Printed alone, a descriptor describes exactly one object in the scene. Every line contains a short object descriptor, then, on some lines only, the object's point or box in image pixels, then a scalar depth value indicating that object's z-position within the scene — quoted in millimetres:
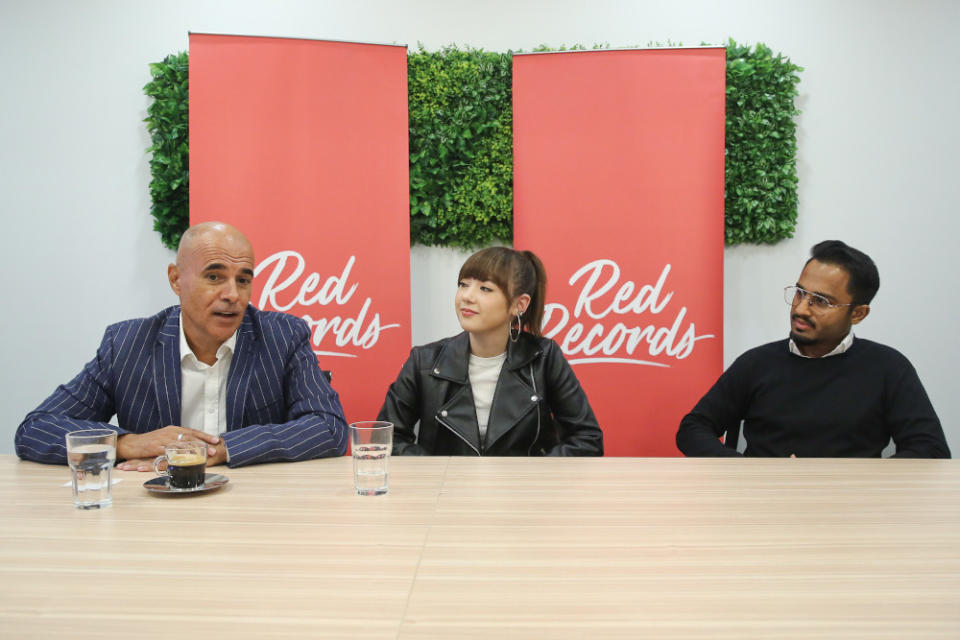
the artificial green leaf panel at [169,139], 3207
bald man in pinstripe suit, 1861
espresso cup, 1318
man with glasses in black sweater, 2223
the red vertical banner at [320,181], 2936
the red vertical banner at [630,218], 3006
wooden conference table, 792
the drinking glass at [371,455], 1324
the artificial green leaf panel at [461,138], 3264
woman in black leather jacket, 2229
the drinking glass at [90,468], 1233
